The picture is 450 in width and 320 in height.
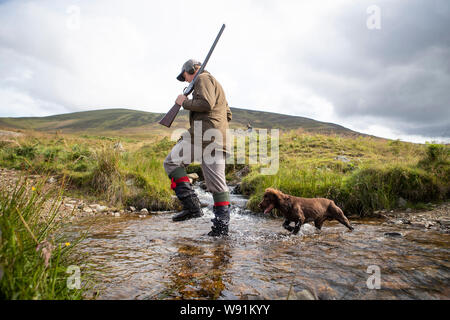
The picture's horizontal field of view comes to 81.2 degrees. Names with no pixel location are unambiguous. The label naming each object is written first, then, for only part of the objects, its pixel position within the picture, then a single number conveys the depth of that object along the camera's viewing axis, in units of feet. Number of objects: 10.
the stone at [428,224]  18.75
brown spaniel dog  18.81
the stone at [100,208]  24.76
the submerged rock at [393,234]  16.50
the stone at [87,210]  23.93
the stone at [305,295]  8.54
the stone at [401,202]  24.61
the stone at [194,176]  47.87
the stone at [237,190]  39.85
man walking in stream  16.08
